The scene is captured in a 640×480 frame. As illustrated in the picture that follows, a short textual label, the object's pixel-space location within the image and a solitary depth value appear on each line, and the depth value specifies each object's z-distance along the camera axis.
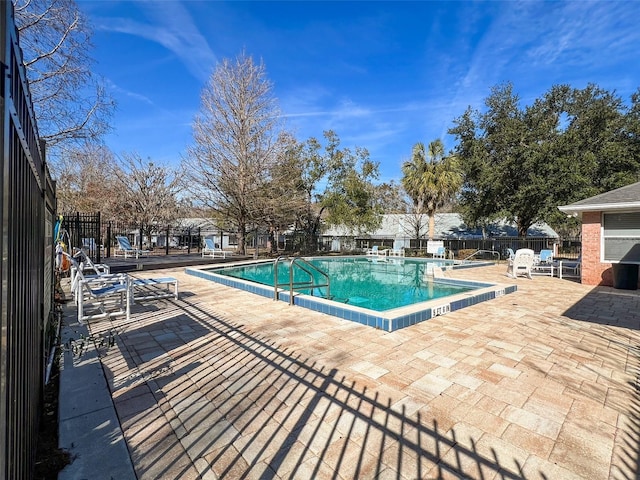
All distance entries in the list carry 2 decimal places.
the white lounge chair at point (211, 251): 15.92
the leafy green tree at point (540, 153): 19.38
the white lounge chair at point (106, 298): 4.87
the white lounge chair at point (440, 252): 19.41
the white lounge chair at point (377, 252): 20.56
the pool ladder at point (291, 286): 6.51
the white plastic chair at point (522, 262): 11.27
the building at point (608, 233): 9.34
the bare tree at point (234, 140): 16.69
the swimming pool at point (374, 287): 5.45
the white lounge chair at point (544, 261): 12.65
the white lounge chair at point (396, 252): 21.48
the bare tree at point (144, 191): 23.11
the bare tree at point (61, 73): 8.94
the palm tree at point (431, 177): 20.34
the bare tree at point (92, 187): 22.52
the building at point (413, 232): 26.86
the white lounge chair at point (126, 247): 14.06
